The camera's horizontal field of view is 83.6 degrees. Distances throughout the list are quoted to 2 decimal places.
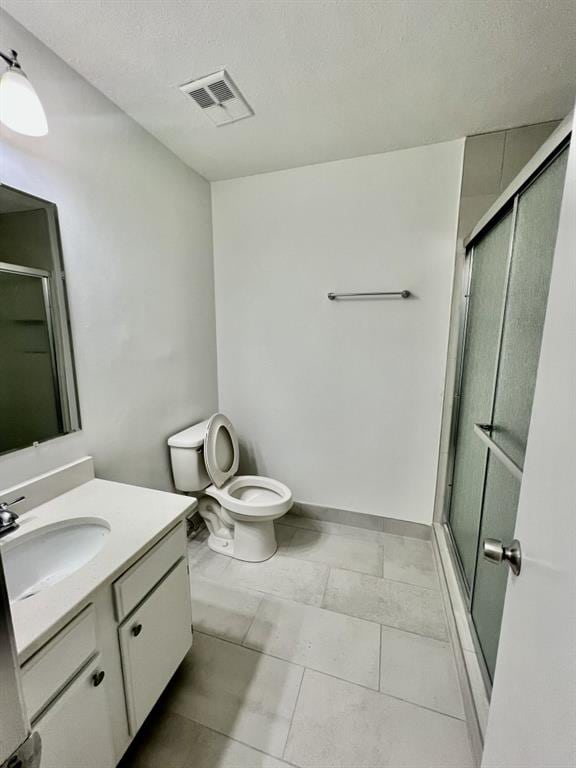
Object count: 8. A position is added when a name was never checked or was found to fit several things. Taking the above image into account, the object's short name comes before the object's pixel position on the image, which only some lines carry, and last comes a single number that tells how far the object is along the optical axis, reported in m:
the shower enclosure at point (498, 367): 1.01
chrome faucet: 0.93
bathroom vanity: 0.72
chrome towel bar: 1.91
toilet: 1.86
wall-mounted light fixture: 0.93
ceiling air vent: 1.32
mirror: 1.07
